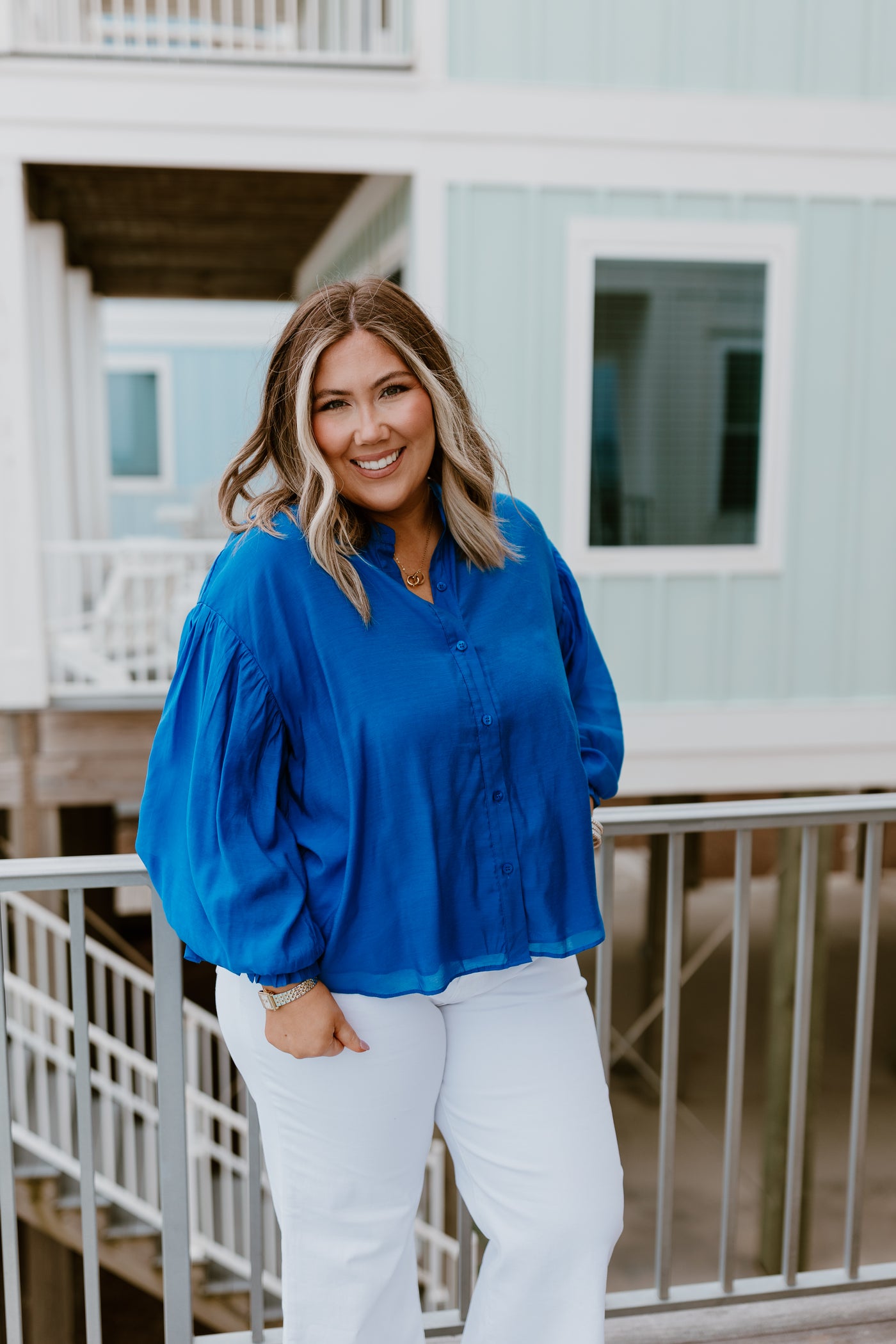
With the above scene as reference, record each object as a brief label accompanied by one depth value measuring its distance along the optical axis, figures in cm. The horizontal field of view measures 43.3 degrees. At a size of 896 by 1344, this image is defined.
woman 128
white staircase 536
